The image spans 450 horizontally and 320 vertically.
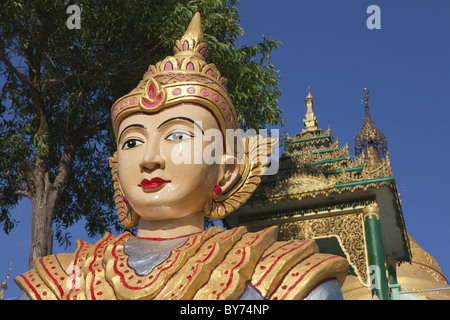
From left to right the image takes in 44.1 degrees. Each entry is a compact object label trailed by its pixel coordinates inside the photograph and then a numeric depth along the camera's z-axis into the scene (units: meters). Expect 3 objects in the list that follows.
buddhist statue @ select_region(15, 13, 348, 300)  3.47
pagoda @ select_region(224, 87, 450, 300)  10.66
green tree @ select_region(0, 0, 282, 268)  7.72
